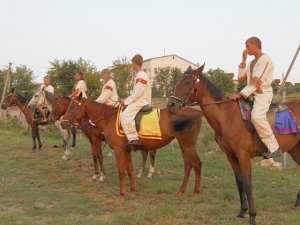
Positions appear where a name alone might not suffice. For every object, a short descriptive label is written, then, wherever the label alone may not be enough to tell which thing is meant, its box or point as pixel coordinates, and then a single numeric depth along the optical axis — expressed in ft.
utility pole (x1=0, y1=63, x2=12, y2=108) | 83.46
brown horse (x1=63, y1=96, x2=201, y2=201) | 30.63
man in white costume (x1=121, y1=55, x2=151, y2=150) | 30.27
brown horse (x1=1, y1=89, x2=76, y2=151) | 52.03
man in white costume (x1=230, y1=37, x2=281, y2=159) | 23.77
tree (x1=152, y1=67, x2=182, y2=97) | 125.59
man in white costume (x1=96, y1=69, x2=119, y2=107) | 36.95
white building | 220.23
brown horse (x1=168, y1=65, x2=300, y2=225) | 23.88
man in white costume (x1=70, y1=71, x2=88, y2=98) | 39.40
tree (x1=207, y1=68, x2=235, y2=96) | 108.41
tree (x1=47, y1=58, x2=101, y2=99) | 129.86
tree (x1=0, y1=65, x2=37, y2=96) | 150.04
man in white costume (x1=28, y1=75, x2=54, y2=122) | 50.59
